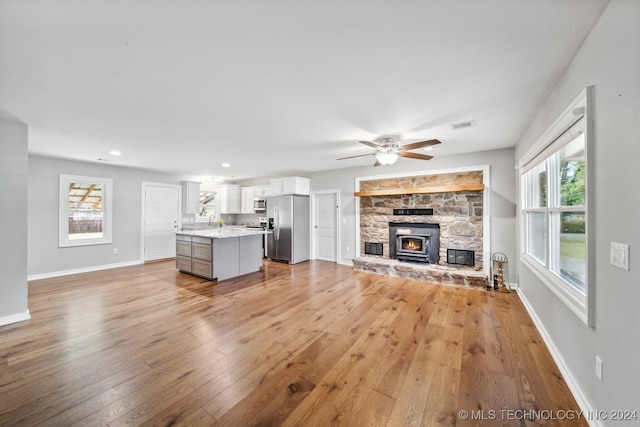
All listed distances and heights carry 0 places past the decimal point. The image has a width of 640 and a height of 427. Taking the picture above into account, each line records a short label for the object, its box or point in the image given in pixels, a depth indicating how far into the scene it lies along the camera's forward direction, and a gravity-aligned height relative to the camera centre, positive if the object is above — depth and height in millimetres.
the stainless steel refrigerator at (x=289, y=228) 6203 -388
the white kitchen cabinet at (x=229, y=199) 7965 +487
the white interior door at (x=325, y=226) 6289 -323
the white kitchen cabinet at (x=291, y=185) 6344 +784
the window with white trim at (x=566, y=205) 1571 +94
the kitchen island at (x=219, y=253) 4496 -807
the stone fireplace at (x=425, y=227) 4457 -272
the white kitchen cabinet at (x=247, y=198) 7852 +518
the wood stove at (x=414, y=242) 4895 -580
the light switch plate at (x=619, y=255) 1203 -210
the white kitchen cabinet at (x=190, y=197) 6906 +487
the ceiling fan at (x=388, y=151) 3330 +917
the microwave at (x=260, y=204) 7215 +294
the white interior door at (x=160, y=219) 6230 -165
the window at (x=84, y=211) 4980 +41
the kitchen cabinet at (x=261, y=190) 7492 +748
